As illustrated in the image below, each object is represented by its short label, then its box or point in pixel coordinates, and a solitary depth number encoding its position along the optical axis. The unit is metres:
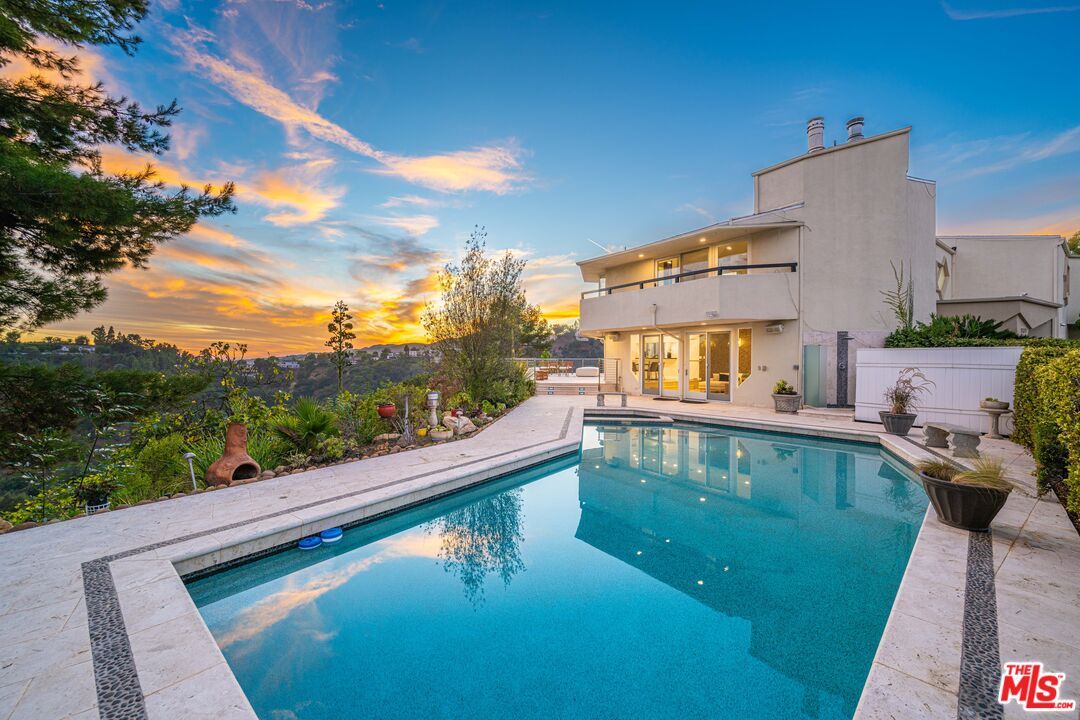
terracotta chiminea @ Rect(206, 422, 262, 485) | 5.48
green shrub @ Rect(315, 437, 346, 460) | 6.59
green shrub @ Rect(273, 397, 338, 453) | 6.54
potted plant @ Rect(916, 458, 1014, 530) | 3.77
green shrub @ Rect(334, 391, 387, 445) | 7.65
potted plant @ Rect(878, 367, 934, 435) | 8.55
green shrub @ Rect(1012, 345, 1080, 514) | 3.59
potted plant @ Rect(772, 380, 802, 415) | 11.56
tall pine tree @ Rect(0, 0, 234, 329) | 4.89
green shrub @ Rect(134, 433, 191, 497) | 5.44
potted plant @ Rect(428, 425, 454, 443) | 8.47
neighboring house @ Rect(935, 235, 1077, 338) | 15.64
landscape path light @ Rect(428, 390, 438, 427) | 8.50
